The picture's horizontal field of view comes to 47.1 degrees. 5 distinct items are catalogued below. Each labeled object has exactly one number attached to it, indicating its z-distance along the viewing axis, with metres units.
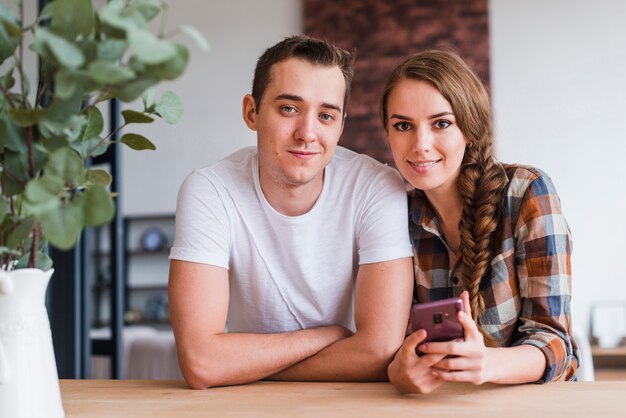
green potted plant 0.74
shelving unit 5.46
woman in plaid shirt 1.40
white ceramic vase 0.89
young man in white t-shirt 1.38
